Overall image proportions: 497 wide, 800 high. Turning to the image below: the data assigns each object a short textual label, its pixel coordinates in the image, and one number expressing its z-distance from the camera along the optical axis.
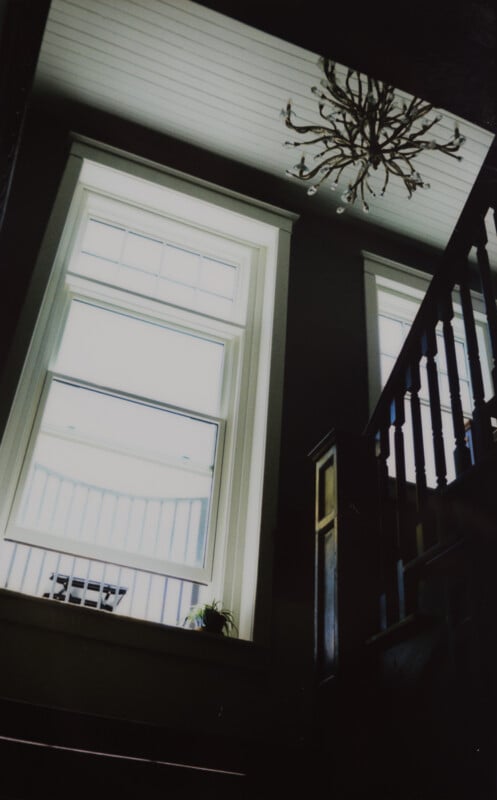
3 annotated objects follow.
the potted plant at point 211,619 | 3.88
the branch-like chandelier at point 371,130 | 4.12
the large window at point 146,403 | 4.04
